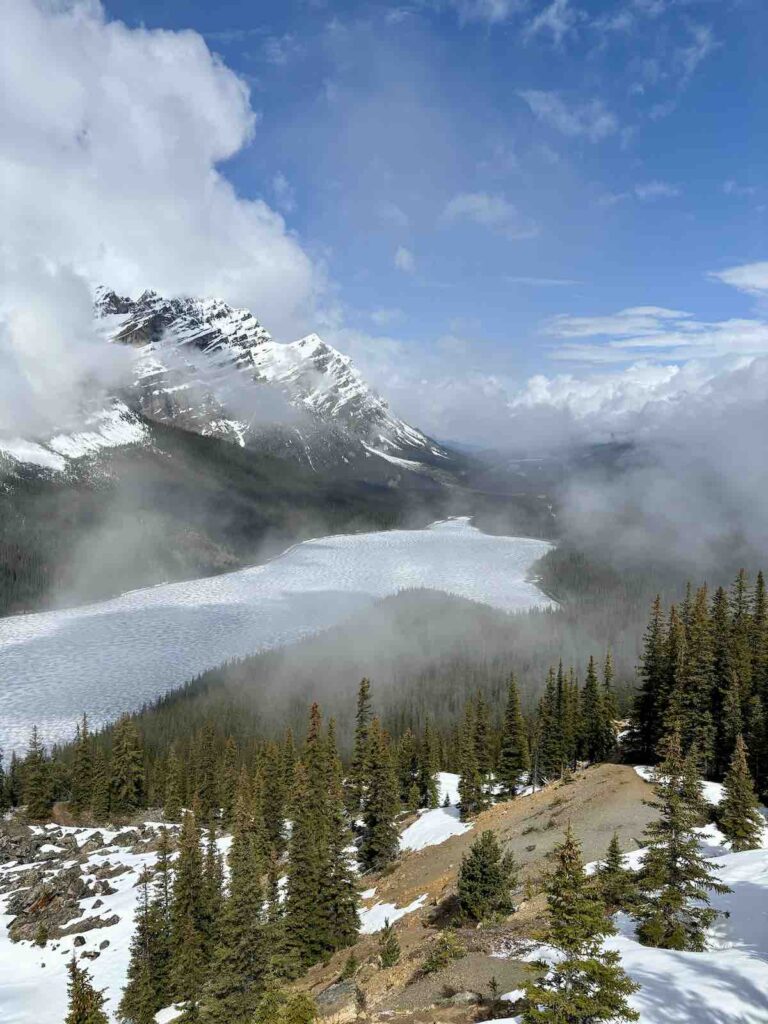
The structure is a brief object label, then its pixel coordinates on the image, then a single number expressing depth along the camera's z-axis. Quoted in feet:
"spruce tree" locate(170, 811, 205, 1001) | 133.90
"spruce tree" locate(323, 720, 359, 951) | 133.39
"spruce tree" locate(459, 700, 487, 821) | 205.36
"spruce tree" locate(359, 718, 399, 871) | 183.52
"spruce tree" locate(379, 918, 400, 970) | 100.42
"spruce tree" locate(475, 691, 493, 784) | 261.03
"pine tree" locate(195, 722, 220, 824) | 263.18
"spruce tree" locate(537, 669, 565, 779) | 244.01
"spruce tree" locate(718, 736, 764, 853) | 112.06
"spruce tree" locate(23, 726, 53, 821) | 273.13
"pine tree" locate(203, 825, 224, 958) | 139.13
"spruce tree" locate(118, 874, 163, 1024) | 126.31
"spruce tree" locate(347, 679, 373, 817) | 228.84
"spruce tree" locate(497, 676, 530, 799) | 236.22
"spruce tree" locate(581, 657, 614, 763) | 247.91
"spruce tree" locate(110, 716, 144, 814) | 277.81
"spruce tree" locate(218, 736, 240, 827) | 249.75
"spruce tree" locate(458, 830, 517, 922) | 111.34
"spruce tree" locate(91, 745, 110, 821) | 276.41
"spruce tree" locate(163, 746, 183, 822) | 257.96
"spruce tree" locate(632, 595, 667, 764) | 198.70
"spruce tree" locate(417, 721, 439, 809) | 260.21
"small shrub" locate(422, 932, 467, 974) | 87.58
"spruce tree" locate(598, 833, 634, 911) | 90.74
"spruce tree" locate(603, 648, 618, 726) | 251.60
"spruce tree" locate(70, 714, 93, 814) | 283.79
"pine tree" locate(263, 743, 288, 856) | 214.48
